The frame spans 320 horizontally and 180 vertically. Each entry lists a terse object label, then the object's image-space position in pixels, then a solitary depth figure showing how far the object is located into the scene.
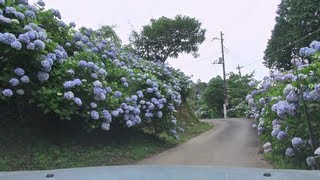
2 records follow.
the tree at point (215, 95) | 50.27
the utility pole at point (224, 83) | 45.79
